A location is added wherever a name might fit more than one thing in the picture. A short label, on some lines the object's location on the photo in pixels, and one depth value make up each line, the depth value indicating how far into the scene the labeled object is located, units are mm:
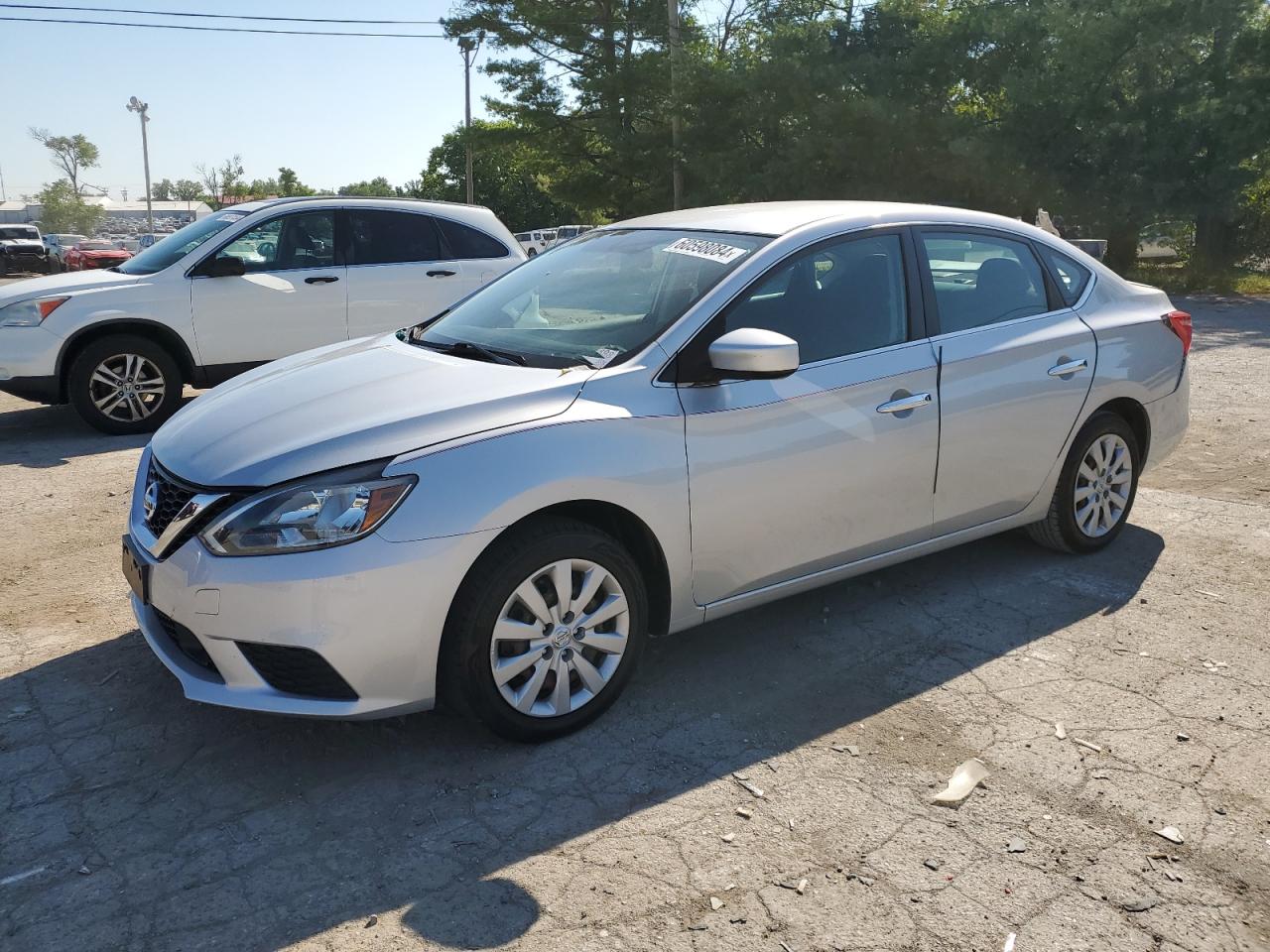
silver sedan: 3117
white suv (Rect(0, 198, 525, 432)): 7805
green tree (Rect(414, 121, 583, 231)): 56719
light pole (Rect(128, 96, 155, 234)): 71688
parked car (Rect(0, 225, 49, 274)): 41250
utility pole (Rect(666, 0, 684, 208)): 27438
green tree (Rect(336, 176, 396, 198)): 95256
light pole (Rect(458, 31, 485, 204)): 35875
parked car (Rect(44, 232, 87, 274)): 43219
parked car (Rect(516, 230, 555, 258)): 33616
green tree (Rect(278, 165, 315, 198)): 91438
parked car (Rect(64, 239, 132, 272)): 41803
